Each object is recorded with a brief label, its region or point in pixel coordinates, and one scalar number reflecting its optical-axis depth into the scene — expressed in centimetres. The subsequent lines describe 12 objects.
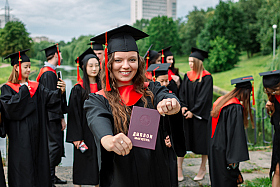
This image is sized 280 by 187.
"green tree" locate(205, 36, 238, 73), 2678
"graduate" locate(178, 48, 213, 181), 427
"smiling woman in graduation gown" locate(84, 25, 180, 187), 161
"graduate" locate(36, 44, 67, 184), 390
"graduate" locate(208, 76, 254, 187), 302
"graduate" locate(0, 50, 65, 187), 309
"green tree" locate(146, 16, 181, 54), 3388
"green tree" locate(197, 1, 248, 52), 2905
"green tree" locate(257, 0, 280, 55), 2393
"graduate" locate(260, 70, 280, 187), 336
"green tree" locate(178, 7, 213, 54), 3847
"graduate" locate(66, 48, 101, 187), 344
